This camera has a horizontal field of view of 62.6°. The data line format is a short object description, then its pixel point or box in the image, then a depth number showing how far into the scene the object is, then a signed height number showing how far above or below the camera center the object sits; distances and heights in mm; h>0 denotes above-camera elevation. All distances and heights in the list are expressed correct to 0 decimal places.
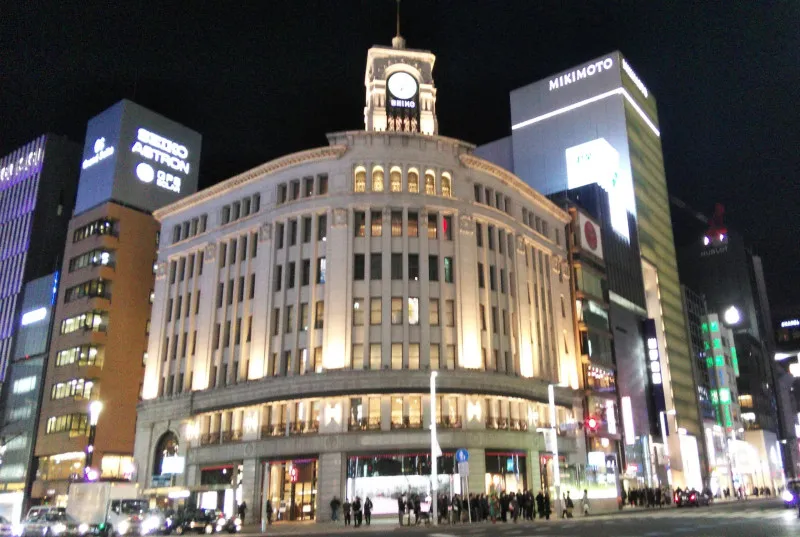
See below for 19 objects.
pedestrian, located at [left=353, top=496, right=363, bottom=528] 38316 -1520
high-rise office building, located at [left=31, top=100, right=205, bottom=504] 70438 +19749
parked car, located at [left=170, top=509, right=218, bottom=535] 36375 -1867
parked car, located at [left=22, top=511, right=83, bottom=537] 31703 -1709
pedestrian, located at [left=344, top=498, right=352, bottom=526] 39312 -1459
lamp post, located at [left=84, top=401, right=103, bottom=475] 35312 +3355
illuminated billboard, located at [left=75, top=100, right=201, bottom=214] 78625 +38982
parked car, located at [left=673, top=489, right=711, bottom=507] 58100 -1318
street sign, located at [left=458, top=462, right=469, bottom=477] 36906 +838
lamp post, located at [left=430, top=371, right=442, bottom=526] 37625 +1331
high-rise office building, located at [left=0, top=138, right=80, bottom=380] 92000 +38102
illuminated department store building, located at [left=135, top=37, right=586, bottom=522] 46594 +11313
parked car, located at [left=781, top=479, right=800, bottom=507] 39938 -664
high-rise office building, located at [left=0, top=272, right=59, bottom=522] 75438 +11918
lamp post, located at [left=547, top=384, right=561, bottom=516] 44531 +2478
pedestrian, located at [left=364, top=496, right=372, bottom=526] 39250 -1379
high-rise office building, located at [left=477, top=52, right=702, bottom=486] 81938 +47416
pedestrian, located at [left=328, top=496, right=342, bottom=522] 41062 -1279
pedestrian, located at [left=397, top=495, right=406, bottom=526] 38250 -1152
